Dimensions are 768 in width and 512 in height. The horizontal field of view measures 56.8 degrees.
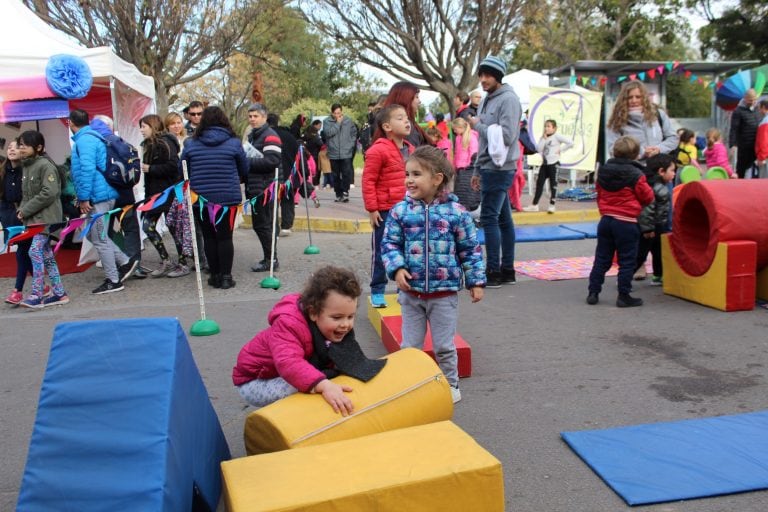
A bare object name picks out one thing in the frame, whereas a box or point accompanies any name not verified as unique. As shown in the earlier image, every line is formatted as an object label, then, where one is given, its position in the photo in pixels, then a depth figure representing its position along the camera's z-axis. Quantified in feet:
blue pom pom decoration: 26.00
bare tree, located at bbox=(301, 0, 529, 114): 71.67
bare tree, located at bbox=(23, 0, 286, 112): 61.16
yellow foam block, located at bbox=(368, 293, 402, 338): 17.99
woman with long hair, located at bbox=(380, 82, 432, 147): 19.07
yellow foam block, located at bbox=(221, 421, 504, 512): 7.85
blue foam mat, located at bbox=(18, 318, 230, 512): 7.73
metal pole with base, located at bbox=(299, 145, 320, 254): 30.89
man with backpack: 23.90
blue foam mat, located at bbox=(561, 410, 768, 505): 9.96
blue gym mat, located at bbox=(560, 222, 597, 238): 33.91
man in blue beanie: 22.04
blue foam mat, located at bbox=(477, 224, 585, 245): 33.04
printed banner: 50.01
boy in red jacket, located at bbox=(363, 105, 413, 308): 18.19
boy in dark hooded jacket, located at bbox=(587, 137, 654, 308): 20.10
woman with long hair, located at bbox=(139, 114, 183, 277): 25.96
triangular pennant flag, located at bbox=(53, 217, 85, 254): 21.97
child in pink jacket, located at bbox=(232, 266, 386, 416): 10.47
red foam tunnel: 19.30
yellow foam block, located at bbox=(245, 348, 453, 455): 9.79
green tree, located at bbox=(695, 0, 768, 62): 112.57
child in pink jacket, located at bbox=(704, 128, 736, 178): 41.78
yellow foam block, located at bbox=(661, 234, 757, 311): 19.25
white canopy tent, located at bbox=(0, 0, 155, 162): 26.53
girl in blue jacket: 13.39
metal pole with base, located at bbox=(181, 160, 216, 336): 18.81
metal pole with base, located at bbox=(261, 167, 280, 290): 24.40
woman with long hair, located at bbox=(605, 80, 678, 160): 22.08
